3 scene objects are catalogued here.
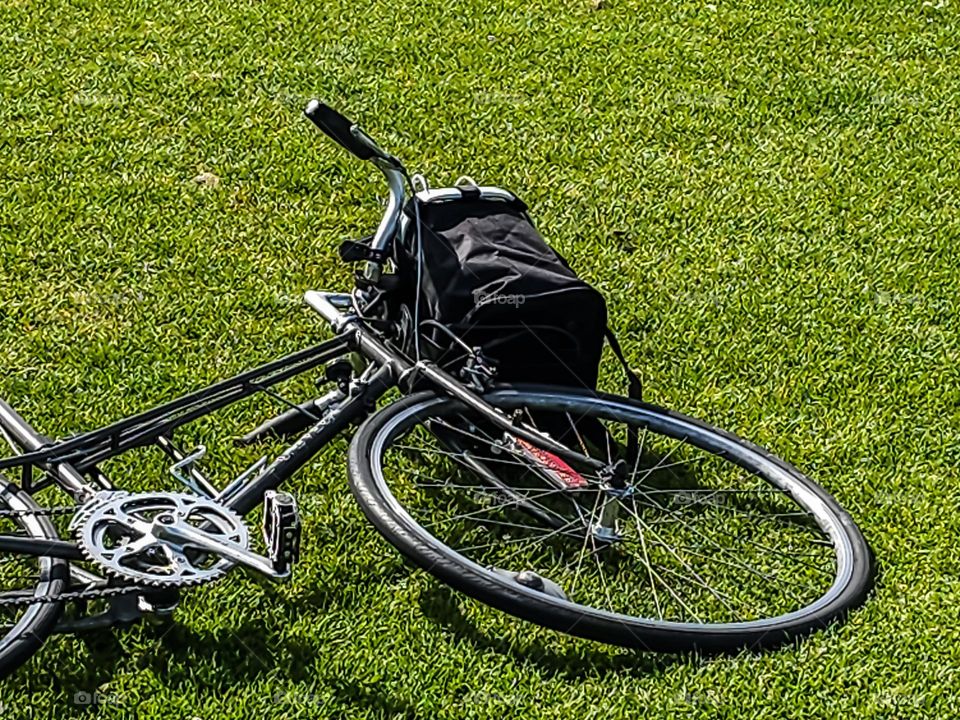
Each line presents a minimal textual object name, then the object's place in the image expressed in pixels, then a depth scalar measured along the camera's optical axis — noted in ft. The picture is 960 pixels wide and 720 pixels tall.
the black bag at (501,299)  13.82
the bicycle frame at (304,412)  12.05
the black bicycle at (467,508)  11.25
